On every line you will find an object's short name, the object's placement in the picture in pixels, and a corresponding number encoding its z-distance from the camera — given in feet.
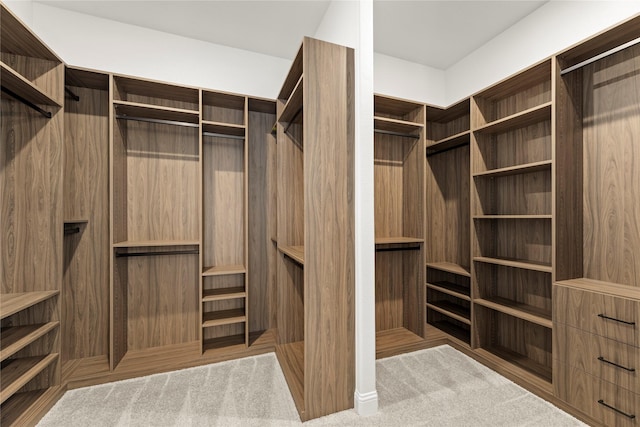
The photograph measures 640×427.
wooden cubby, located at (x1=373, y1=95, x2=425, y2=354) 9.12
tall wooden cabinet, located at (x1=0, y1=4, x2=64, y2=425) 6.16
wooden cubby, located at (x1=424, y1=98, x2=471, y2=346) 9.77
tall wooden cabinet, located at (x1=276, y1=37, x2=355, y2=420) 5.69
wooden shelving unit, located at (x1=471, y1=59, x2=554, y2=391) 7.39
